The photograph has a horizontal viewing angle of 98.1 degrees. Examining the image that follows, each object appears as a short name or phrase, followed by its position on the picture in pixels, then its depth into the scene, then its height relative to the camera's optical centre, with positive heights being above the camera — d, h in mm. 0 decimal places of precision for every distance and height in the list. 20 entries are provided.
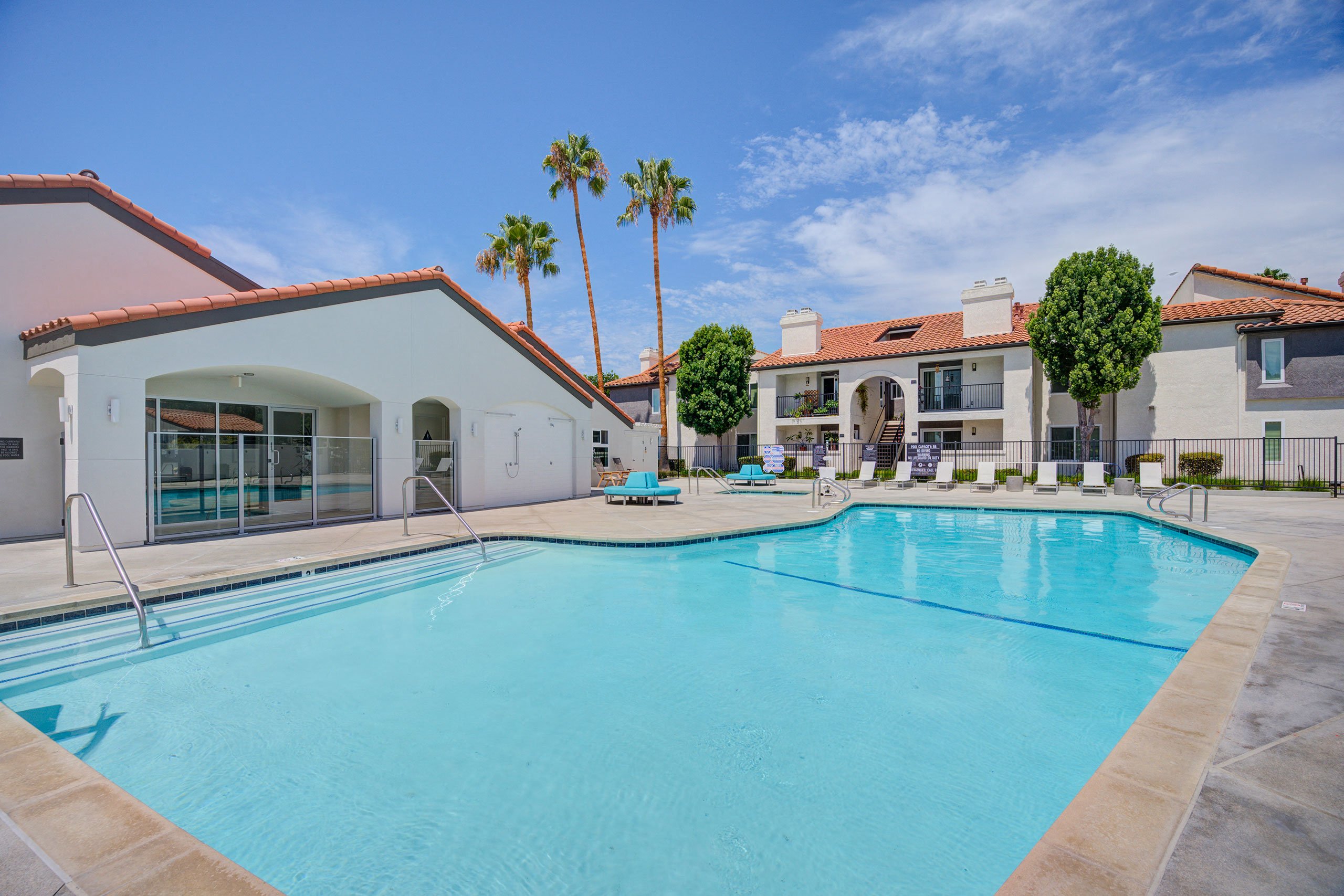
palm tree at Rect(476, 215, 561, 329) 29500 +9791
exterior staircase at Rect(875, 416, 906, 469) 27688 -373
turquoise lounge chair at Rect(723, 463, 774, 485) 22141 -1357
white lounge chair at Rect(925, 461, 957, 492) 21641 -1492
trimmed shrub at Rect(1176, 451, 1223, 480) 20531 -978
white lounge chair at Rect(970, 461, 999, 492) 20609 -1428
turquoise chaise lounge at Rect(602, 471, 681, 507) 15352 -1281
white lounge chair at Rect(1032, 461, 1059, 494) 19312 -1345
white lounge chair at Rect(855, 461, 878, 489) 22719 -1402
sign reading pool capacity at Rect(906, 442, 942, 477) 23375 -780
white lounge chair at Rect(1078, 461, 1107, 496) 18188 -1237
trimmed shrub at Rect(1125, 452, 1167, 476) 21553 -892
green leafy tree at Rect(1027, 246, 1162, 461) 20688 +4249
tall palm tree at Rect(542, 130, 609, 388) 28547 +13660
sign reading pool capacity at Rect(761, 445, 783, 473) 25906 -845
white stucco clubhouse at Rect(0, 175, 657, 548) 8875 +1185
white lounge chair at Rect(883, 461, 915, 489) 22141 -1547
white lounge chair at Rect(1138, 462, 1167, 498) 17438 -1280
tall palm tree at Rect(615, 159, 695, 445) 29078 +12341
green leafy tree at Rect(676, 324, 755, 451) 29859 +3153
